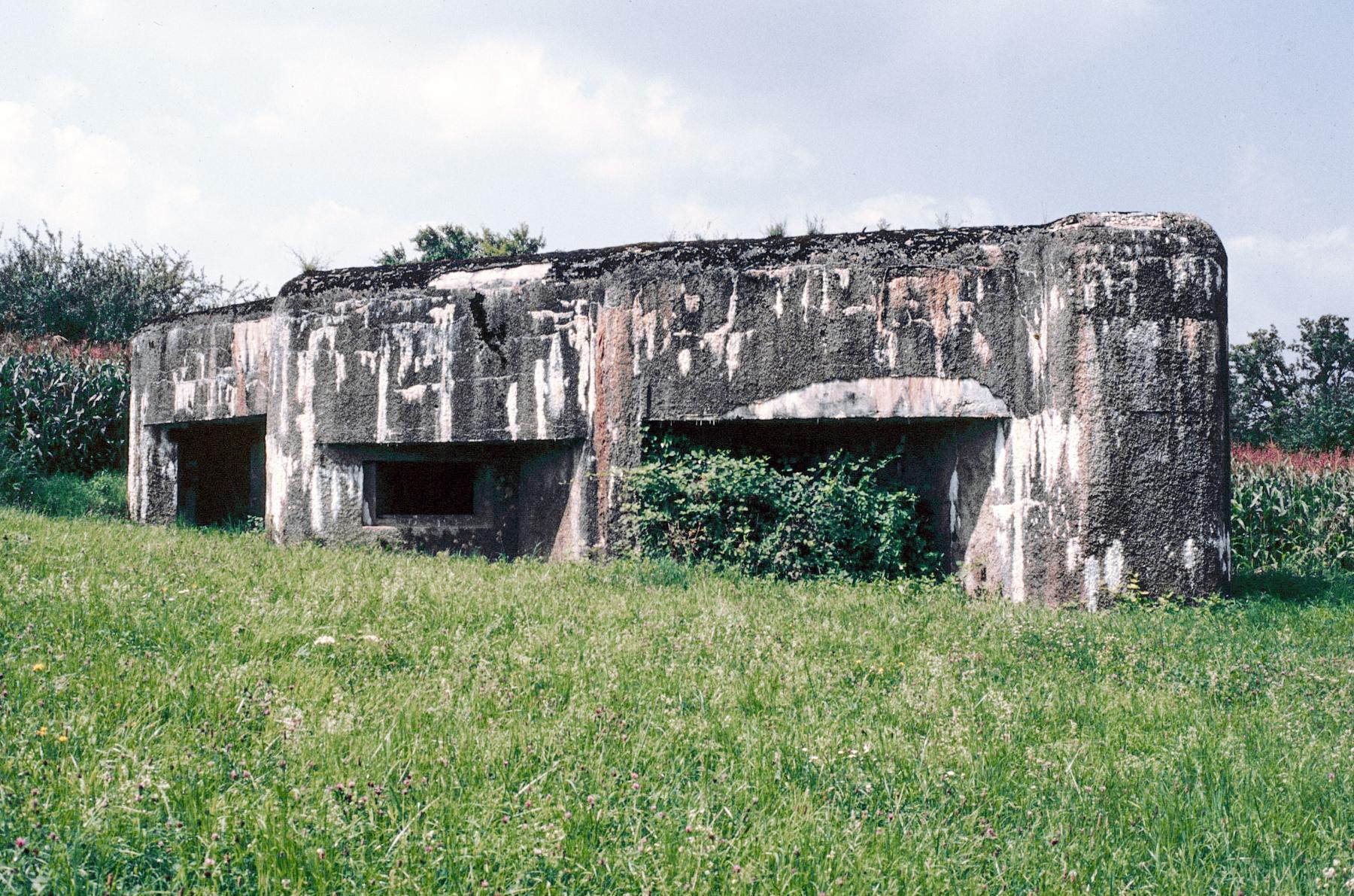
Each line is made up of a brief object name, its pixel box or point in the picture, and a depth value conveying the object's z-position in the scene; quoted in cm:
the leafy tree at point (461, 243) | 2650
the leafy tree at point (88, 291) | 2175
